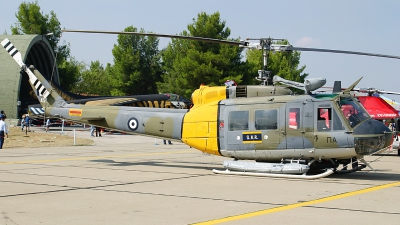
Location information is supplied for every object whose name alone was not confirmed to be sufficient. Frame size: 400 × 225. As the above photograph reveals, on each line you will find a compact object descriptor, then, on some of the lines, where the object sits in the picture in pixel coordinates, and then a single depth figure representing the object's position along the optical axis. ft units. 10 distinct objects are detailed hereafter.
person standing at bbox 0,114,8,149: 81.77
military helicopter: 42.65
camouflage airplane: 140.02
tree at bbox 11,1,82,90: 213.05
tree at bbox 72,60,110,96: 305.73
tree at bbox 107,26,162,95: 248.93
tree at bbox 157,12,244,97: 183.93
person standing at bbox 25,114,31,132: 132.72
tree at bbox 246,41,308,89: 195.64
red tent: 74.95
